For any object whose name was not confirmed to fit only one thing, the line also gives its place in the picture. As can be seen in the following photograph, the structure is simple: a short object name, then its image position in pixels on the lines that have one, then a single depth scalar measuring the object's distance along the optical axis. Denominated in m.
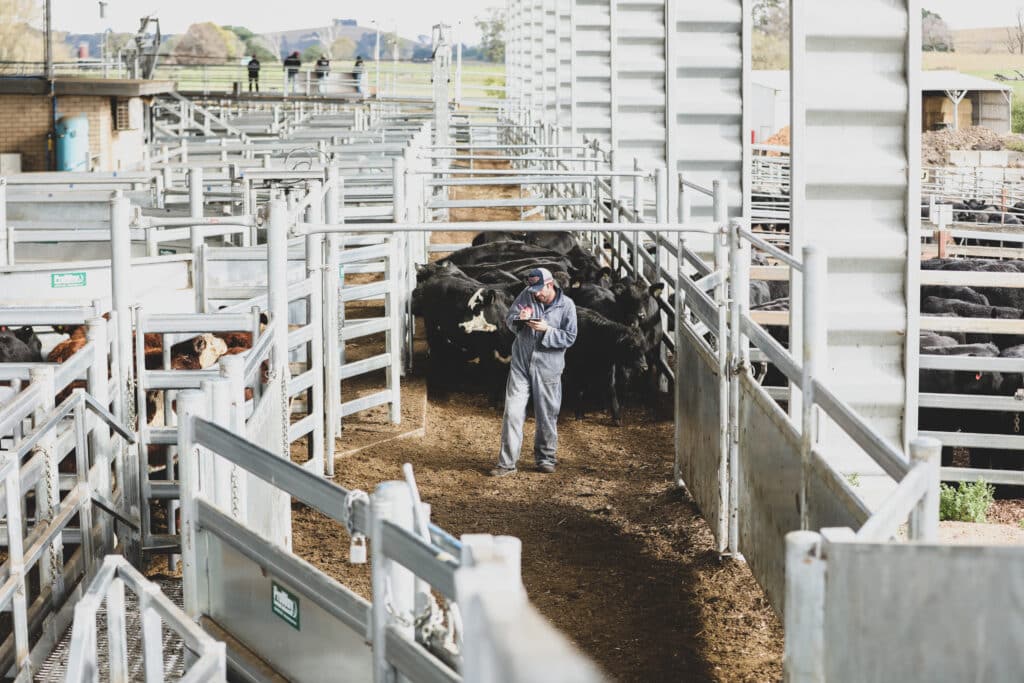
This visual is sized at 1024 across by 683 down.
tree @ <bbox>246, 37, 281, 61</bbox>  147.81
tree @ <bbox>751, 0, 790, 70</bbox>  107.25
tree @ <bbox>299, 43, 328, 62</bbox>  144.20
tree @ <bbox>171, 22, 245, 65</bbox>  157.62
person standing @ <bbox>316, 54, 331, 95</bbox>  52.65
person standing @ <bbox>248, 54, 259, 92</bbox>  54.91
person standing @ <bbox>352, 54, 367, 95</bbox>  53.65
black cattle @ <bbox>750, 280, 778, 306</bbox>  15.79
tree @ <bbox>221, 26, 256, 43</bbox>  178.62
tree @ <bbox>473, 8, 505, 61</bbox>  152.77
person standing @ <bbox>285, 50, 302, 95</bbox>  57.88
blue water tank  26.67
